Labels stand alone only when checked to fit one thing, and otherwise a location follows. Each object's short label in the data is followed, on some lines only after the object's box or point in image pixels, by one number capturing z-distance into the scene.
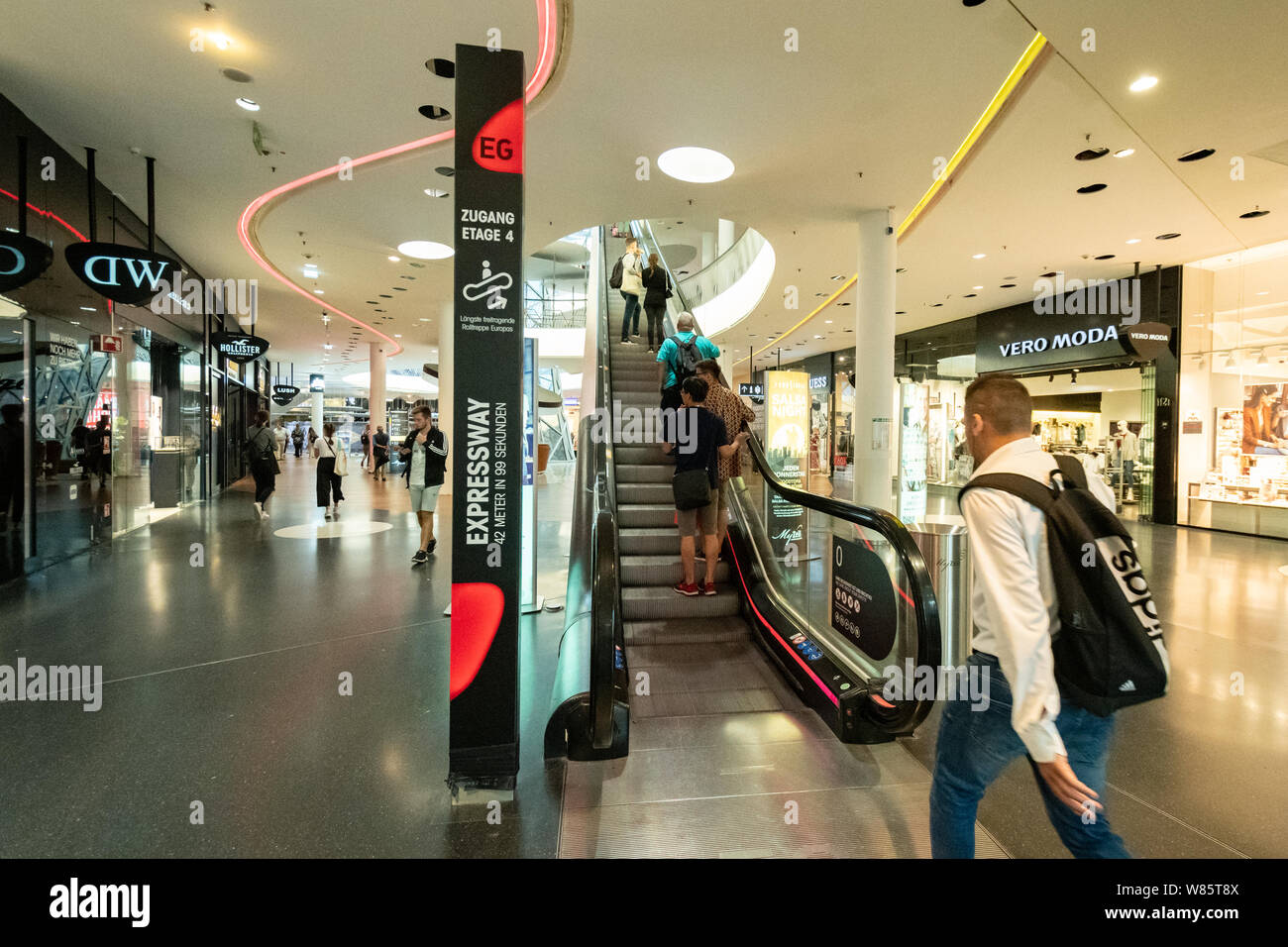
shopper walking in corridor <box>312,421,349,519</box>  10.08
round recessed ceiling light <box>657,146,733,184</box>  6.43
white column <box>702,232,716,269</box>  19.68
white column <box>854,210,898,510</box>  7.92
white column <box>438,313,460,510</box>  14.22
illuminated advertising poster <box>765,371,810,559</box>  8.30
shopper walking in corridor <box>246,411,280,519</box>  9.89
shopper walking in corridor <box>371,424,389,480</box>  18.98
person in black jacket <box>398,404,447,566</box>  6.98
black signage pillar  2.57
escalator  2.88
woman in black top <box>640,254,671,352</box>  8.69
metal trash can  3.93
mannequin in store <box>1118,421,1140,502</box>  14.17
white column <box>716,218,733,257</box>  17.08
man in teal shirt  6.89
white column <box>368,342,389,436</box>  20.42
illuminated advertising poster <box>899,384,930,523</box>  8.63
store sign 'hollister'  11.18
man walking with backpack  1.47
